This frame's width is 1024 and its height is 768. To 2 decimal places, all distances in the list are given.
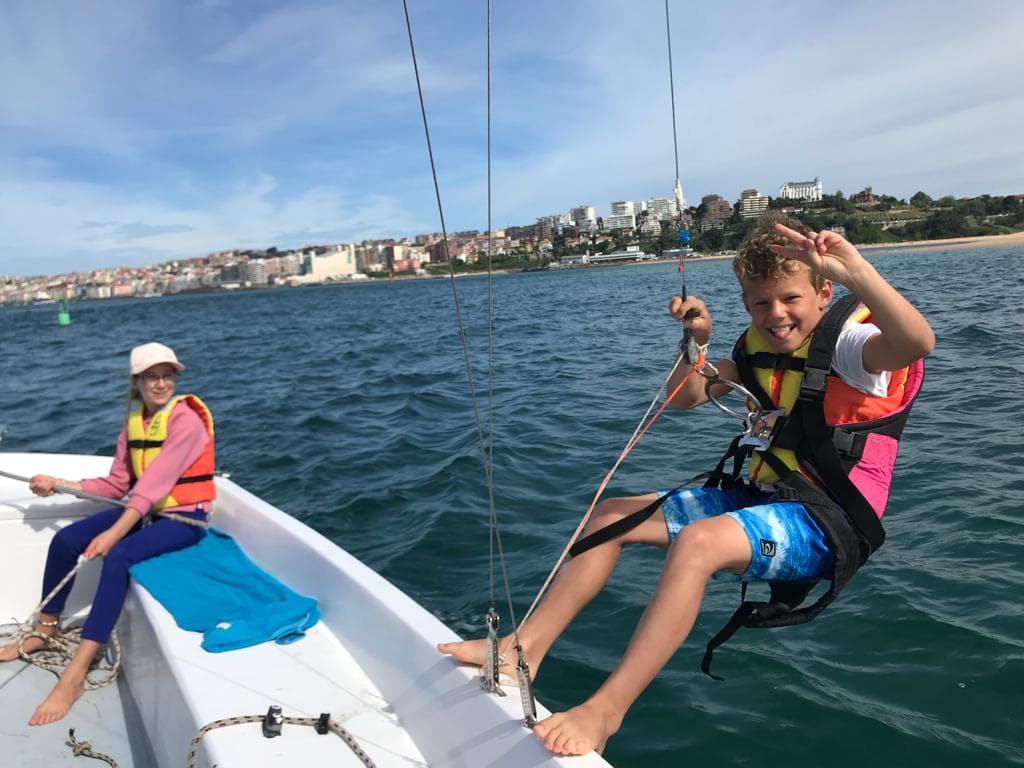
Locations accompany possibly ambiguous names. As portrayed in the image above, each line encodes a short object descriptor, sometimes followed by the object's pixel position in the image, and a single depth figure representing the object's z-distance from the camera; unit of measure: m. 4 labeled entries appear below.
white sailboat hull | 1.95
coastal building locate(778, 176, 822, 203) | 58.97
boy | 1.73
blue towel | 2.61
